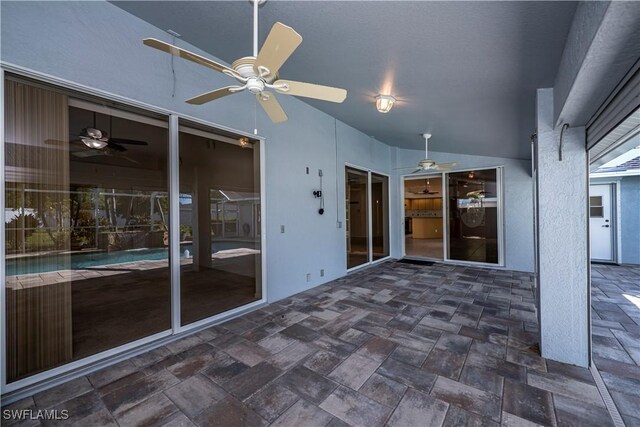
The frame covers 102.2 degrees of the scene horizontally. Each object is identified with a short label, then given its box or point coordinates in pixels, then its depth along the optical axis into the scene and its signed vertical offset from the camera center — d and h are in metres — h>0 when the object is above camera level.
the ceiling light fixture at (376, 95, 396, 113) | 3.15 +1.37
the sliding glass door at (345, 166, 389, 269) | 5.44 -0.06
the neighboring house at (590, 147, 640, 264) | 5.43 -0.06
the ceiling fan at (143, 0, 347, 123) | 1.33 +0.88
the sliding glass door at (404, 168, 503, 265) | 5.54 -0.11
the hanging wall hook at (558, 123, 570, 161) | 2.01 +0.61
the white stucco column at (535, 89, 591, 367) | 2.09 -0.25
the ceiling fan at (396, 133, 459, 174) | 4.67 +0.87
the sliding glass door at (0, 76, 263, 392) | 1.89 -0.08
